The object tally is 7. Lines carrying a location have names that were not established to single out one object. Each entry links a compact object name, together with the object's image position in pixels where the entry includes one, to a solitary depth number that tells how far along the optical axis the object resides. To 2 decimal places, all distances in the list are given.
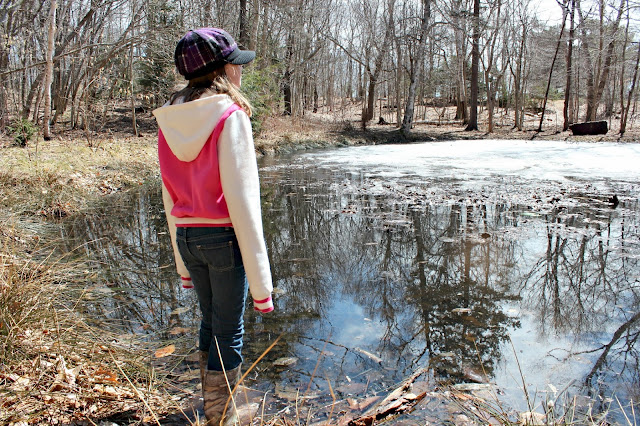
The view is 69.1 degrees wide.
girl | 1.95
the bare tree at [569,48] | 23.46
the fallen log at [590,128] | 22.06
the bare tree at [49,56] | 13.19
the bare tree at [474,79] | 26.48
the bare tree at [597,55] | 23.81
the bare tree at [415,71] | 22.69
